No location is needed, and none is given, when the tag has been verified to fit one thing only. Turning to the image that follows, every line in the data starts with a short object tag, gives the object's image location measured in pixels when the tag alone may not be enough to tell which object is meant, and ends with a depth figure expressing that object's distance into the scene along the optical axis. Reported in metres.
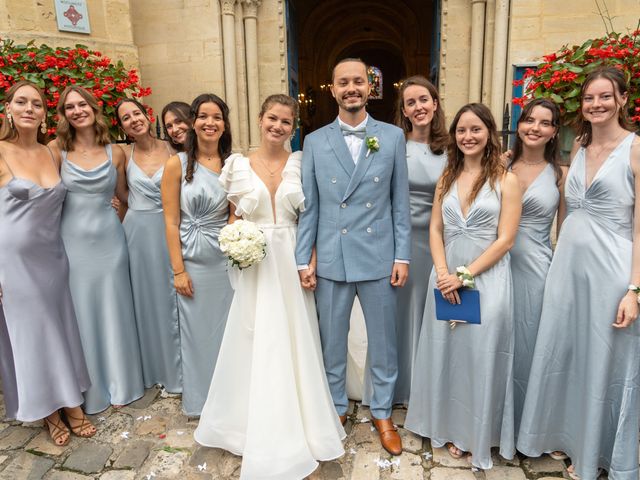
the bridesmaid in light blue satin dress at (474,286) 2.46
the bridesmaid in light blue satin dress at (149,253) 3.36
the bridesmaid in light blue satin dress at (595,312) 2.29
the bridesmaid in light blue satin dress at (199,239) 2.91
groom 2.57
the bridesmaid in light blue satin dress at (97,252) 3.13
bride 2.54
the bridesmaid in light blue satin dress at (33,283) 2.83
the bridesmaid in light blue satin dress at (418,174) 2.90
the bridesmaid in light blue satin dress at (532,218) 2.57
